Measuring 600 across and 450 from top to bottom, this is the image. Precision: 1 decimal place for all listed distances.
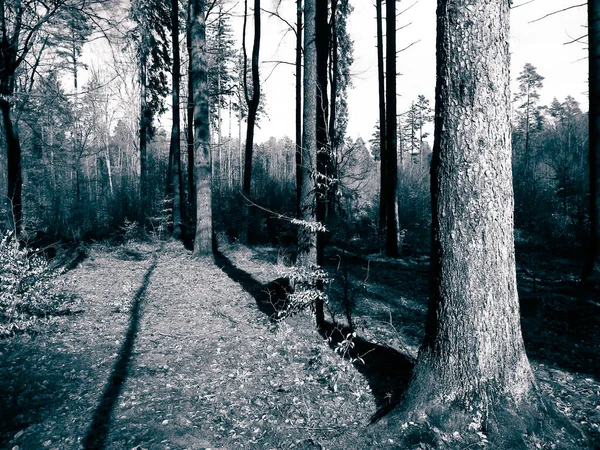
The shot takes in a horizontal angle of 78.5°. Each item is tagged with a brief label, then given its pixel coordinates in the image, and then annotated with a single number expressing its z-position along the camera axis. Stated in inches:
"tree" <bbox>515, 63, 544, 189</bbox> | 1931.6
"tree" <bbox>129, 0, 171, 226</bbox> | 727.1
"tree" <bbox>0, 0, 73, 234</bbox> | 294.7
